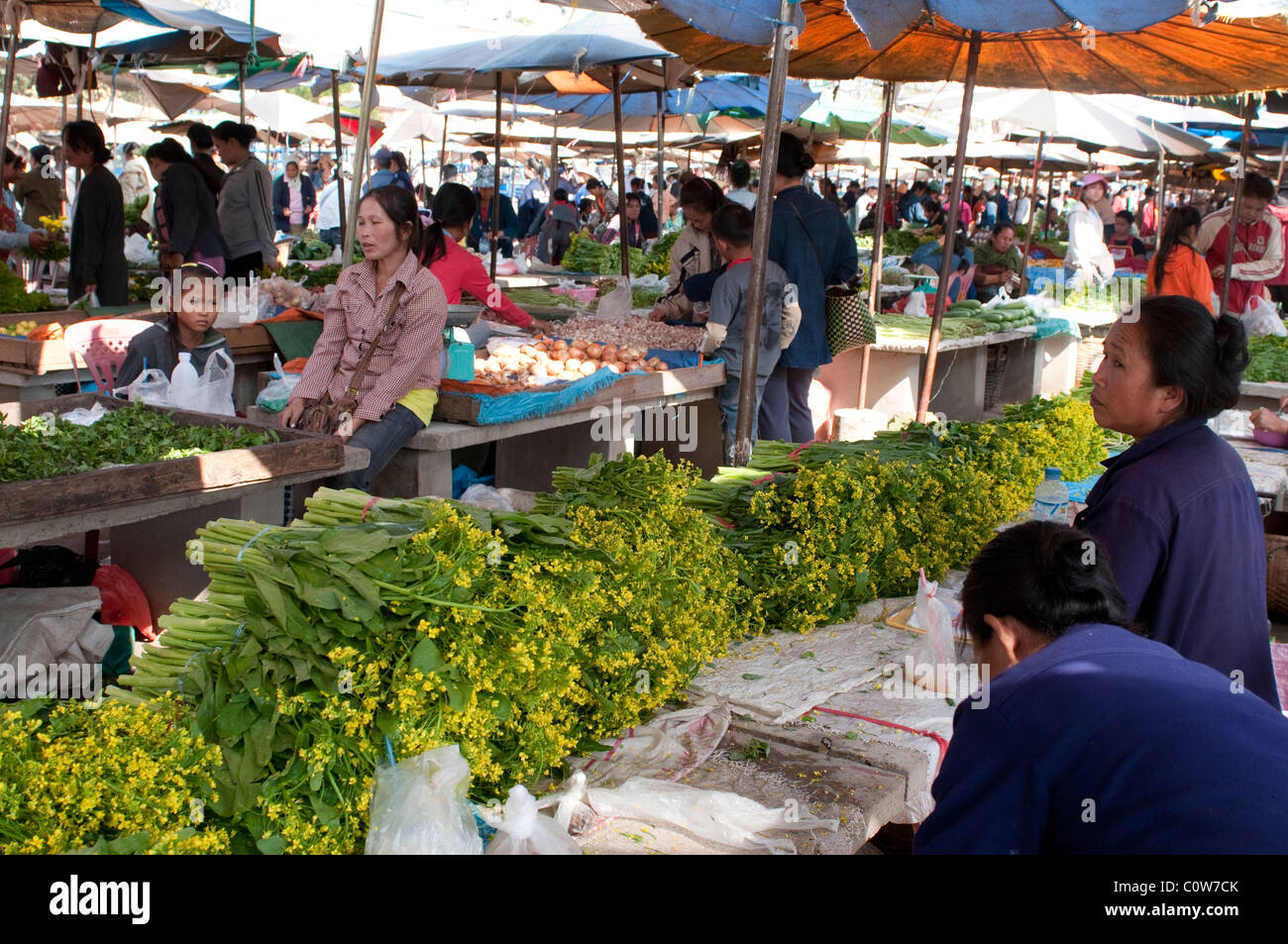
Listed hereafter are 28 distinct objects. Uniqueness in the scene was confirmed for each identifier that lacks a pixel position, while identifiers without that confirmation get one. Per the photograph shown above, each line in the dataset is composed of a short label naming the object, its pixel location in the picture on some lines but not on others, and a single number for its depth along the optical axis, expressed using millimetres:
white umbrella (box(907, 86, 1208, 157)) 11320
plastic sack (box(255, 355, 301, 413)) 5062
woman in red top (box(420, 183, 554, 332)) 6277
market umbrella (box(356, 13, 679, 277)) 8094
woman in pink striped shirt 4574
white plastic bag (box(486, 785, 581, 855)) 2018
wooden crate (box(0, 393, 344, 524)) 3156
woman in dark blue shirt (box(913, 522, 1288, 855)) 1543
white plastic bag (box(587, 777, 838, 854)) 2266
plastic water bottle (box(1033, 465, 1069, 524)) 4328
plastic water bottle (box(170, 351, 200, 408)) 4578
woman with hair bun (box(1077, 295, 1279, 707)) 2354
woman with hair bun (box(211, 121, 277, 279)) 7945
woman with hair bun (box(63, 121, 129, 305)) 7375
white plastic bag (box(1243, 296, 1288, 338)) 9047
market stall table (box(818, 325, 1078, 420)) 8117
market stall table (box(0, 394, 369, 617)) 3195
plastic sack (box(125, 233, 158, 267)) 9688
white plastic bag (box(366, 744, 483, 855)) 1958
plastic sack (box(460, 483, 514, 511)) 4012
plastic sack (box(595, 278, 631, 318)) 7301
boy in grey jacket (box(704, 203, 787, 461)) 5973
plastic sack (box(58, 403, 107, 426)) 4062
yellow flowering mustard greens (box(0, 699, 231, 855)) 1709
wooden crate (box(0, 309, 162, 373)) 5508
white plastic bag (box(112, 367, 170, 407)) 4574
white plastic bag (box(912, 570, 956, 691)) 3141
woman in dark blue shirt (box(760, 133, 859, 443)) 6164
